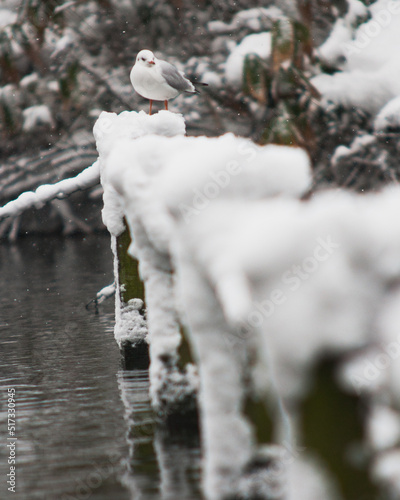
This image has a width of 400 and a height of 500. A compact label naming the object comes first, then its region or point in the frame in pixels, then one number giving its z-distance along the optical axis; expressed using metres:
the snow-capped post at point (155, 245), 11.57
